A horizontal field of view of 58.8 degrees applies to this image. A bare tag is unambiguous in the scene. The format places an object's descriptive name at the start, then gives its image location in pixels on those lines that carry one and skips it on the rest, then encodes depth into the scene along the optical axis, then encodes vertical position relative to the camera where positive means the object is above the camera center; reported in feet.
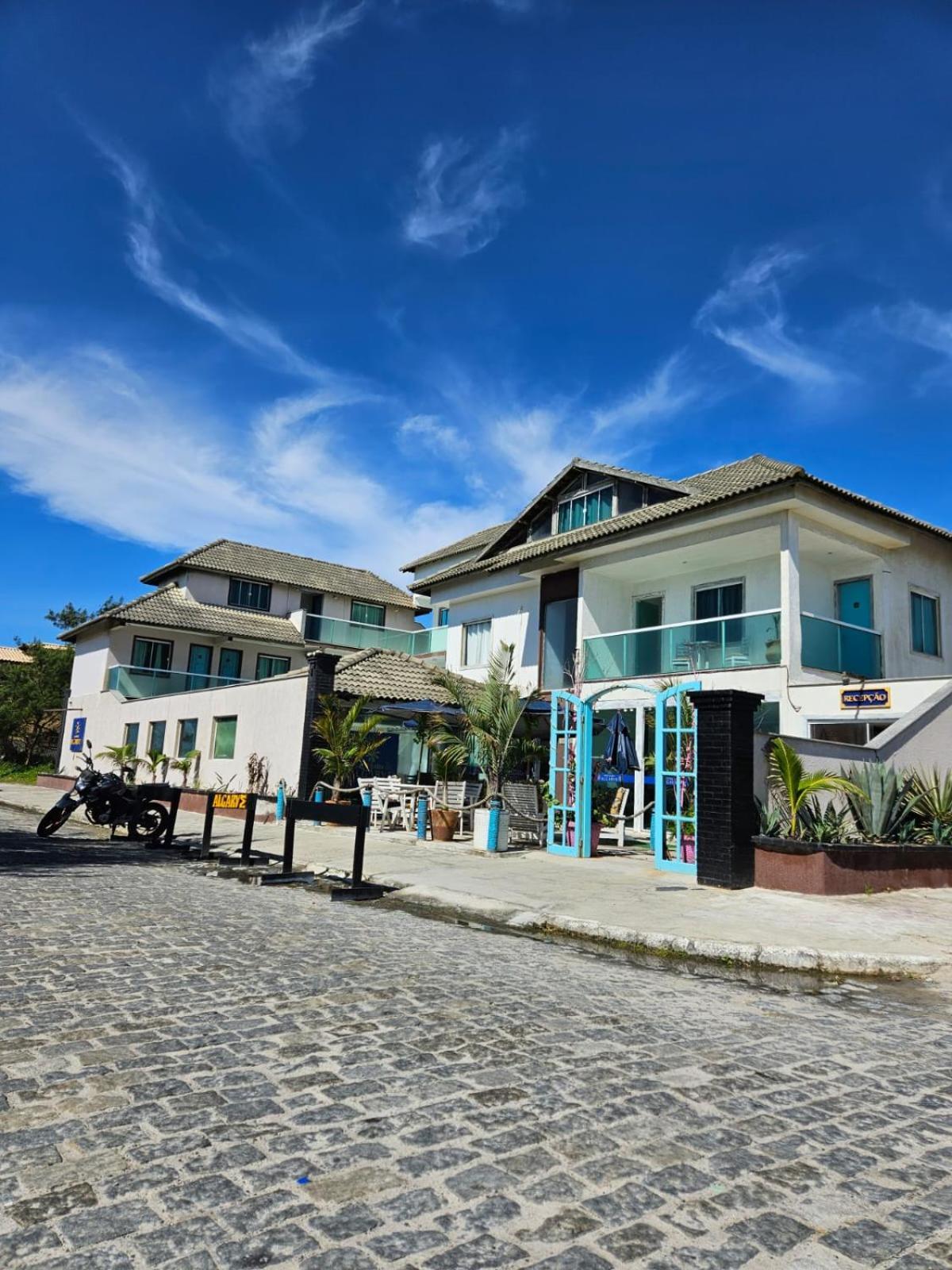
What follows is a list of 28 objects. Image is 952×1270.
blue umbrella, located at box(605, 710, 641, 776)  49.55 +2.71
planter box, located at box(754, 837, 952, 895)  32.04 -2.21
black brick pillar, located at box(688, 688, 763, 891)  33.42 +0.52
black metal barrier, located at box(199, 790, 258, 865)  39.78 -1.14
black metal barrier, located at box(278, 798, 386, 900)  31.60 -1.24
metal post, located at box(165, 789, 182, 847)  45.32 -1.63
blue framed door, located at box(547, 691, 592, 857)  44.52 +0.81
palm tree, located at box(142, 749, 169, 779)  83.35 +1.62
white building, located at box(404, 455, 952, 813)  54.03 +16.63
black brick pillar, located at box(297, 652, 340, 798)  61.31 +6.66
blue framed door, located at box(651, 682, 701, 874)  38.11 +0.35
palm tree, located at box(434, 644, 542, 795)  52.29 +3.62
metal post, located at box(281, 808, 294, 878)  35.50 -2.75
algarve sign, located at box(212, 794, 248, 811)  41.57 -0.97
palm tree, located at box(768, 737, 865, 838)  34.22 +1.07
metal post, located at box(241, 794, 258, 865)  39.14 -2.25
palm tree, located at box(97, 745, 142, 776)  87.92 +2.02
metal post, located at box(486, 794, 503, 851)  46.16 -2.07
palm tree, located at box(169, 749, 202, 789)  78.79 +1.59
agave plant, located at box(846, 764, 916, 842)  35.42 +0.32
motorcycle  47.91 -1.67
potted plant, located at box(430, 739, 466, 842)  50.29 +0.81
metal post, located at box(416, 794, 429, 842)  49.24 -1.50
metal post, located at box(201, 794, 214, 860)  41.91 -2.39
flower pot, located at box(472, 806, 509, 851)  46.78 -2.01
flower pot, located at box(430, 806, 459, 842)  50.26 -1.86
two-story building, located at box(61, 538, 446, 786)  84.69 +18.66
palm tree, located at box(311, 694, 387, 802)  59.16 +3.29
